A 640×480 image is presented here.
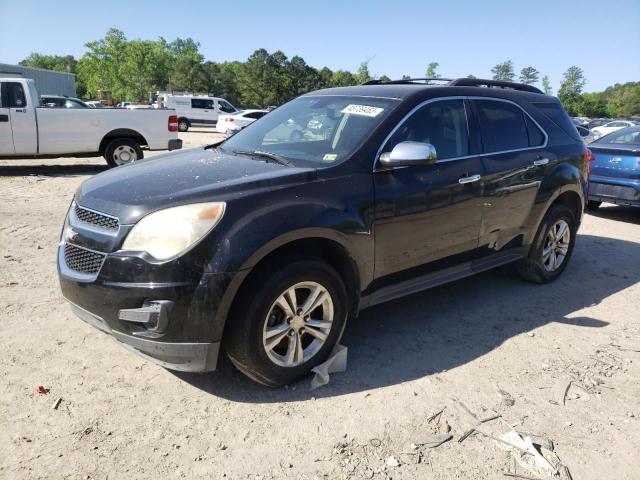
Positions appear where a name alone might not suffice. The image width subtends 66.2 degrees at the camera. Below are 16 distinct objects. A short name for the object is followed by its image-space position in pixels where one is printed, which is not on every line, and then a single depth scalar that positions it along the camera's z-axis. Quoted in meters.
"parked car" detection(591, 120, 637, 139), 27.40
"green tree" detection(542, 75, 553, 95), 88.00
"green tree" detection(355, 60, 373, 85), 65.25
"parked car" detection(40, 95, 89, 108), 14.66
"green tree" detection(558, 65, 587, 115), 79.25
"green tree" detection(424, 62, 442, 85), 69.07
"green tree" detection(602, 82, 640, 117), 87.94
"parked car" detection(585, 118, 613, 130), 41.75
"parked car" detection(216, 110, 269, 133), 23.08
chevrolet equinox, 2.60
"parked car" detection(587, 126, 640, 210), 7.94
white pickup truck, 10.03
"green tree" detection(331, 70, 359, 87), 69.54
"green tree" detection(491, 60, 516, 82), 87.91
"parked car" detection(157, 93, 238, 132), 32.72
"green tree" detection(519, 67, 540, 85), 95.44
